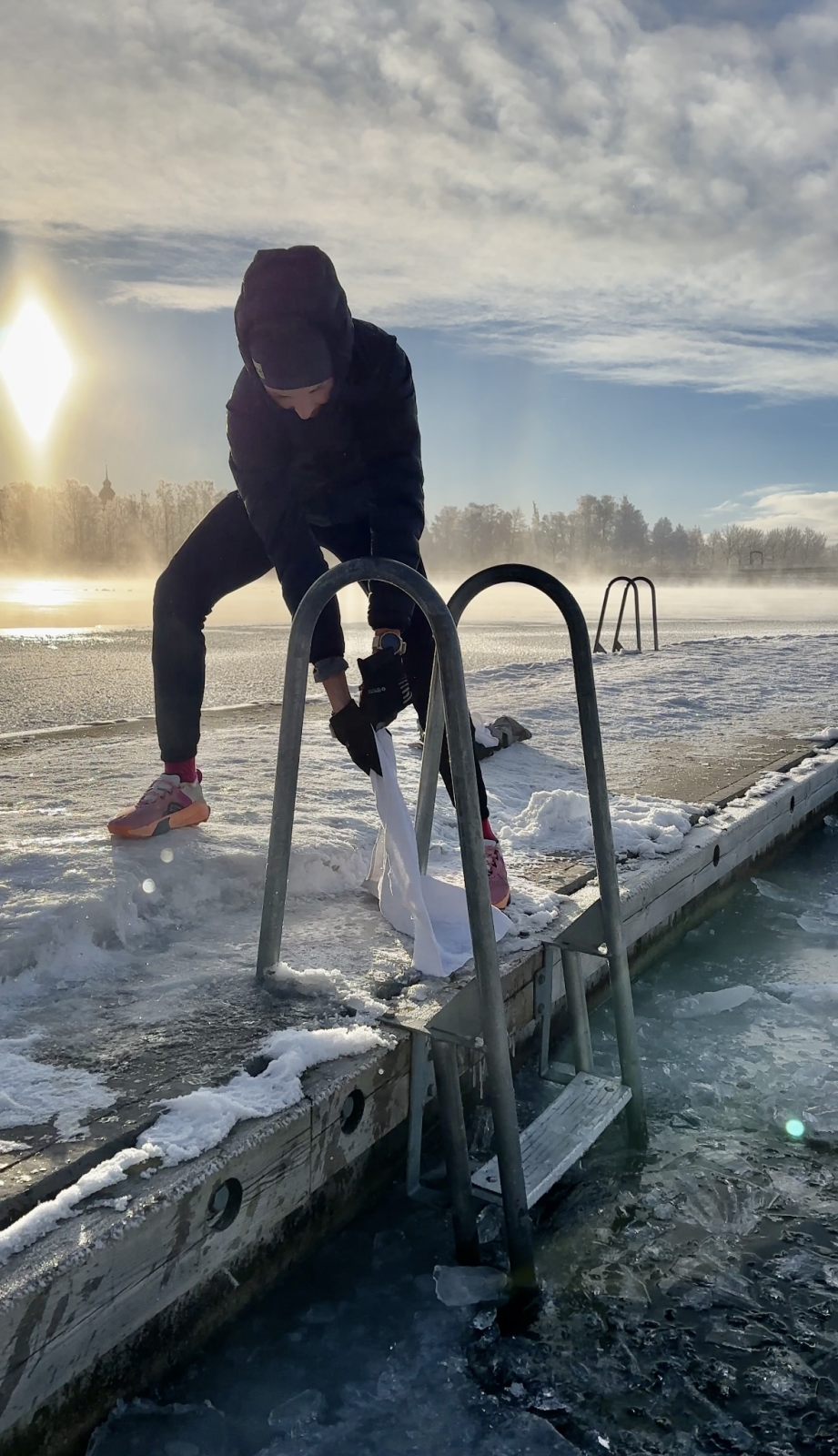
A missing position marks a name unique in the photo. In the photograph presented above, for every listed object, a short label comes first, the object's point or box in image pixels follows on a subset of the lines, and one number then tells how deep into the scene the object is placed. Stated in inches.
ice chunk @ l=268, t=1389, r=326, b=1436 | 66.8
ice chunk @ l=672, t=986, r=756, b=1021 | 132.3
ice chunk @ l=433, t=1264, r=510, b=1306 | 78.1
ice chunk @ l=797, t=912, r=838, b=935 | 162.4
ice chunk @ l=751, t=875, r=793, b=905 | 180.0
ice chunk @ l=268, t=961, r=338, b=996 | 90.3
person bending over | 99.0
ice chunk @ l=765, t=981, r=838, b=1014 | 132.0
